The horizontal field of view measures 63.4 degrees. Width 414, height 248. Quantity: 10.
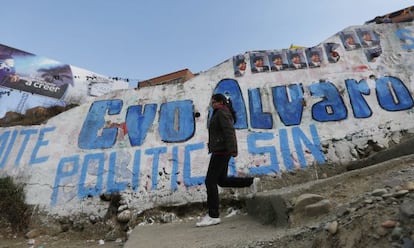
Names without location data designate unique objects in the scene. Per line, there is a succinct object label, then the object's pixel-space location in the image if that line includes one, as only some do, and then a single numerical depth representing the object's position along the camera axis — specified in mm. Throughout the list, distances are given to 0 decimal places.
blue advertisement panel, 22859
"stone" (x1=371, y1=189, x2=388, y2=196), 2285
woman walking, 3760
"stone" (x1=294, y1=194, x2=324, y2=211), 2904
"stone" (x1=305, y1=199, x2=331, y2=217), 2760
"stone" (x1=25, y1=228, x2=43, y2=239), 5114
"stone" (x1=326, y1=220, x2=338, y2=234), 2181
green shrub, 5363
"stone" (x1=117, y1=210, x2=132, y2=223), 5254
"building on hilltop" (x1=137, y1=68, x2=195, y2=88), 19861
